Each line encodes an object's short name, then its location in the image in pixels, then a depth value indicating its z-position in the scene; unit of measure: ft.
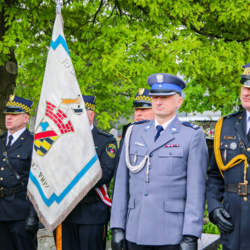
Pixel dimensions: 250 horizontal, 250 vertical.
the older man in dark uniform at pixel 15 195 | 13.50
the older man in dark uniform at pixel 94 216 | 12.12
